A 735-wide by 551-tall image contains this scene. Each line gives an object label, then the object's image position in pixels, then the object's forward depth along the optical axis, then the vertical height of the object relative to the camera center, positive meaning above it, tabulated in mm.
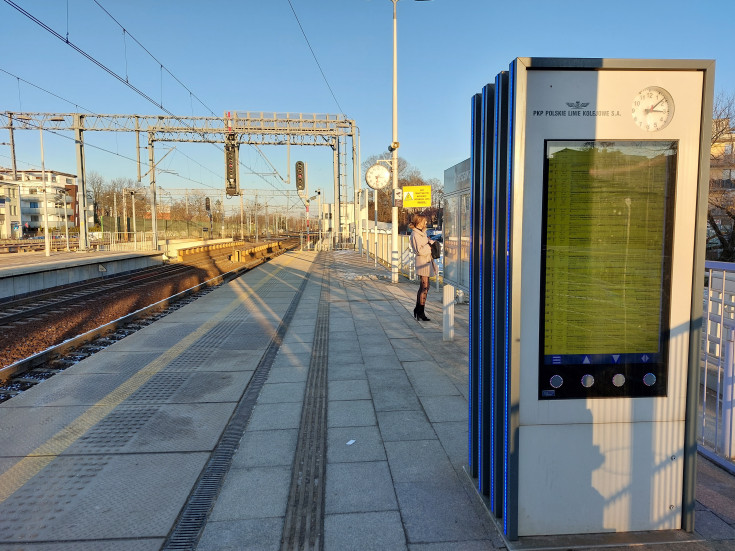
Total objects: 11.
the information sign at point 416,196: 15750 +1111
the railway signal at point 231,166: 27188 +3673
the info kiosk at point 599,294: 2631 -344
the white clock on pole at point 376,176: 17219 +1899
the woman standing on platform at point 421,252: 9195 -373
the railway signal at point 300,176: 28609 +3192
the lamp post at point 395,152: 16498 +2598
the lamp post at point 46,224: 24334 +457
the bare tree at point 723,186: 21234 +1900
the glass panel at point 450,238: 6910 -100
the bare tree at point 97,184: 77319 +7644
